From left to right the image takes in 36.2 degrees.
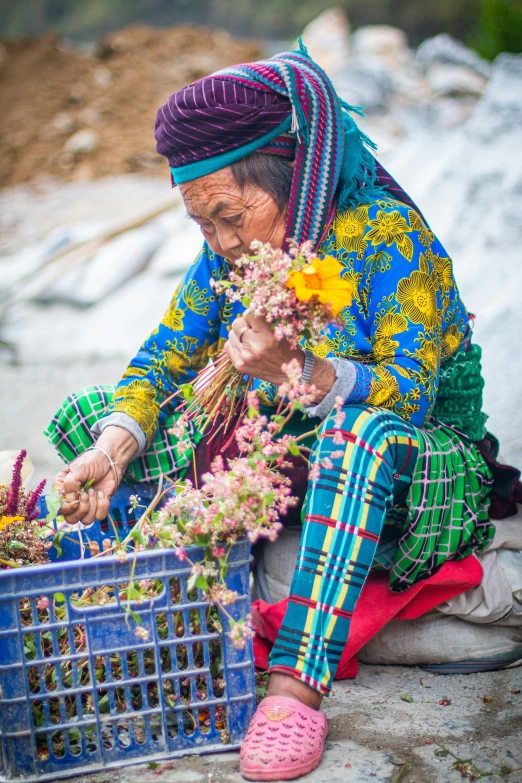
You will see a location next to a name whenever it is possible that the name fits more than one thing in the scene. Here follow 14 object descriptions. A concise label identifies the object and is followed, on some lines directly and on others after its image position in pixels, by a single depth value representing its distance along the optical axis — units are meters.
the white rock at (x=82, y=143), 8.55
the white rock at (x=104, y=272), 4.88
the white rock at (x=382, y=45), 9.65
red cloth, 1.93
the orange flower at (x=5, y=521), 1.69
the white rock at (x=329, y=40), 9.64
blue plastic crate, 1.46
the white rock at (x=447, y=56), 7.66
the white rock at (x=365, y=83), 6.90
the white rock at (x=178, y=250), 4.68
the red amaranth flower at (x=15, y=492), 1.75
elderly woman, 1.58
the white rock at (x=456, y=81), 6.96
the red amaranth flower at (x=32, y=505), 1.79
